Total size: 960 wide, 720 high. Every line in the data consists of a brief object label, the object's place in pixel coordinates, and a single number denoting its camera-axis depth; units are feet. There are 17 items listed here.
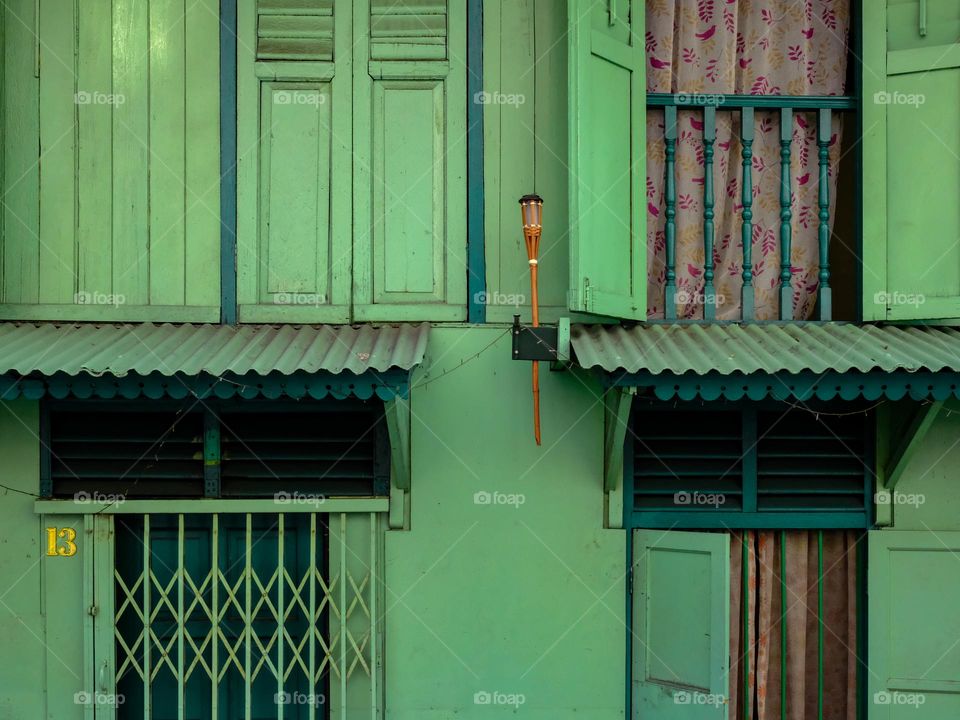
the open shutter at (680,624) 14.65
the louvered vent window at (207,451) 15.60
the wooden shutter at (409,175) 15.93
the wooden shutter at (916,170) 15.83
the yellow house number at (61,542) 15.56
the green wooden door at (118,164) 15.87
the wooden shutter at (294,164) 15.92
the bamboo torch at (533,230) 14.15
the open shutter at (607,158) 14.85
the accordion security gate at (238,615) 15.33
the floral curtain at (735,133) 16.30
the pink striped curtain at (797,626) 16.03
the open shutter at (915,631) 15.76
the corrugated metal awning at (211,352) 13.43
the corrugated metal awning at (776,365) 13.64
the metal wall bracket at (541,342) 14.30
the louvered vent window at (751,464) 15.98
